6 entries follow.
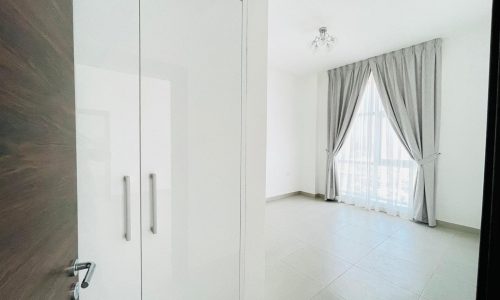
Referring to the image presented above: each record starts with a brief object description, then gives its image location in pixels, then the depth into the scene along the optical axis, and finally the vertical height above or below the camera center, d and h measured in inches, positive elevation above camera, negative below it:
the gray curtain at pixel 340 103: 153.7 +35.5
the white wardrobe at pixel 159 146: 34.1 -0.4
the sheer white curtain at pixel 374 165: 136.3 -14.3
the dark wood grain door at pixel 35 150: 13.2 -0.7
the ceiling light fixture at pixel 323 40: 111.4 +63.8
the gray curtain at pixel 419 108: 119.3 +24.7
